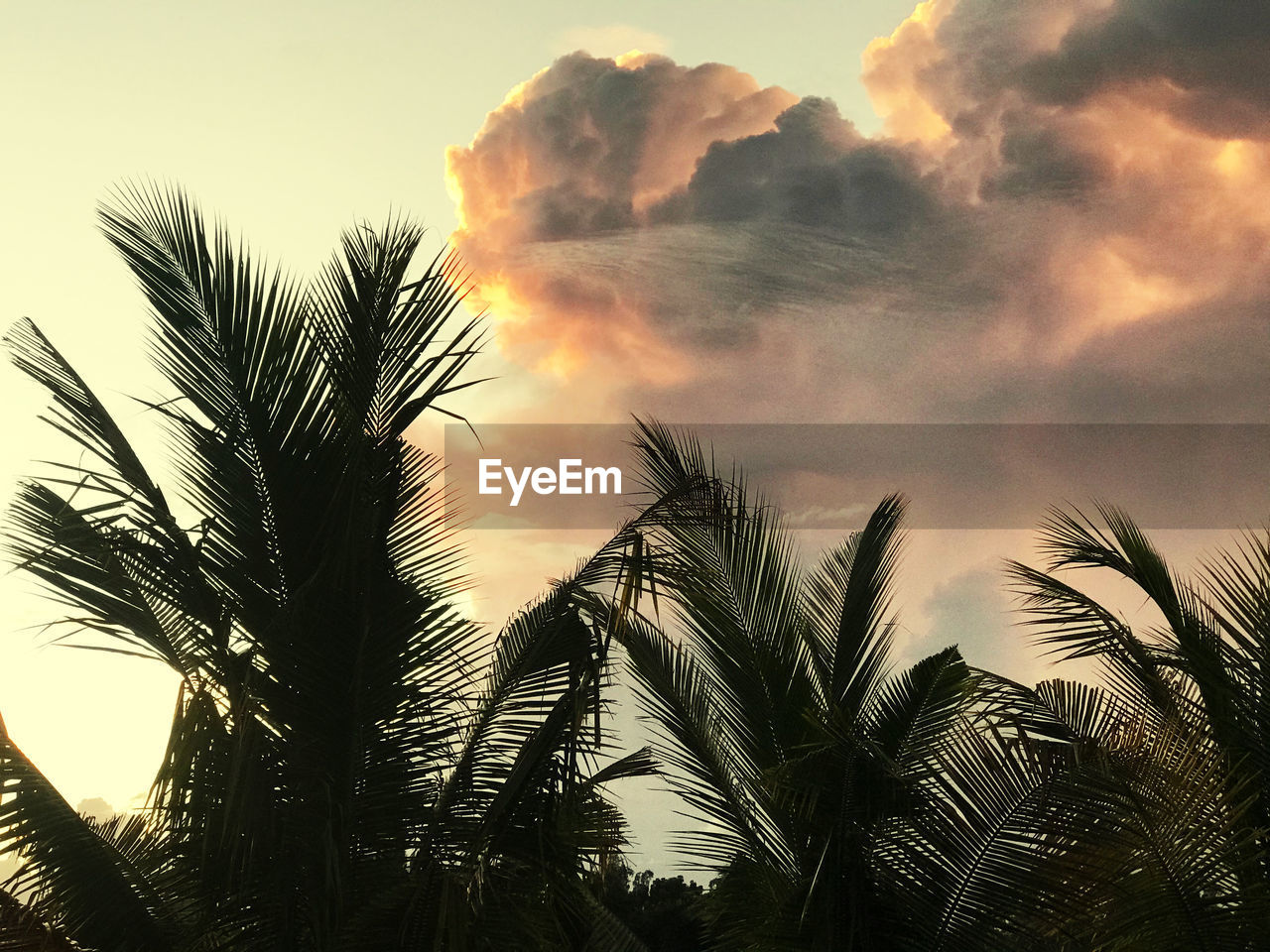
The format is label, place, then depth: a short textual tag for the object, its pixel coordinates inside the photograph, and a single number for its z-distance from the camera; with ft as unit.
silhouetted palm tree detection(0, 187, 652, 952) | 17.19
